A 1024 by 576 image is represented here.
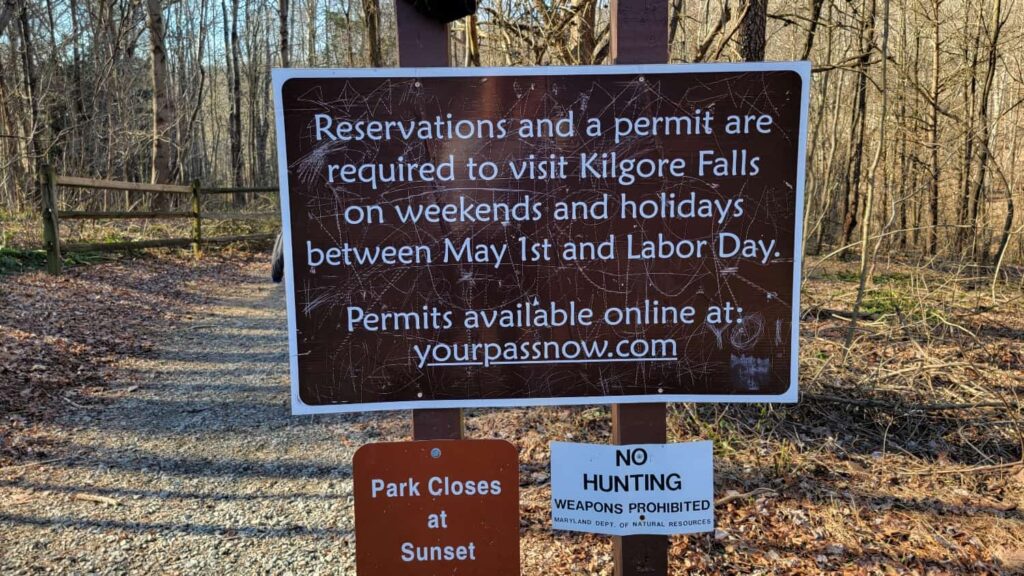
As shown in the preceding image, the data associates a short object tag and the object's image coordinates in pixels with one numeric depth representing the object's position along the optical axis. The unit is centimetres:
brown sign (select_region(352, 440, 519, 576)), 206
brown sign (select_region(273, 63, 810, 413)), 196
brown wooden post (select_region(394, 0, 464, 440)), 198
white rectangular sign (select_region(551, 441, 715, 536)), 215
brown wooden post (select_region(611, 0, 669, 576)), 198
